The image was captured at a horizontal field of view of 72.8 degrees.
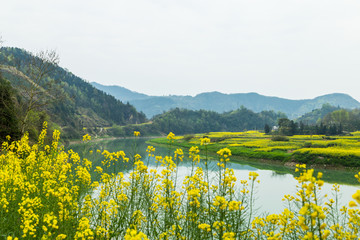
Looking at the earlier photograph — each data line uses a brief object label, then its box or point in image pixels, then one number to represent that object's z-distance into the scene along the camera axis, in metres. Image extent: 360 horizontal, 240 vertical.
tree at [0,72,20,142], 21.44
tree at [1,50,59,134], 16.02
